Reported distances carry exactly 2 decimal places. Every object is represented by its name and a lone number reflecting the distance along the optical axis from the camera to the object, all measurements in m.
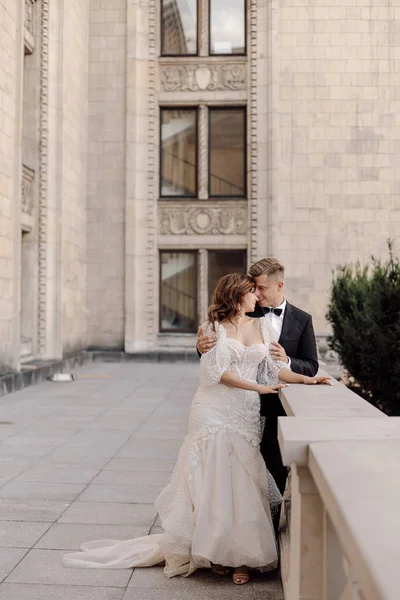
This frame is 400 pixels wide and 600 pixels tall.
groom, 4.58
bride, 4.02
